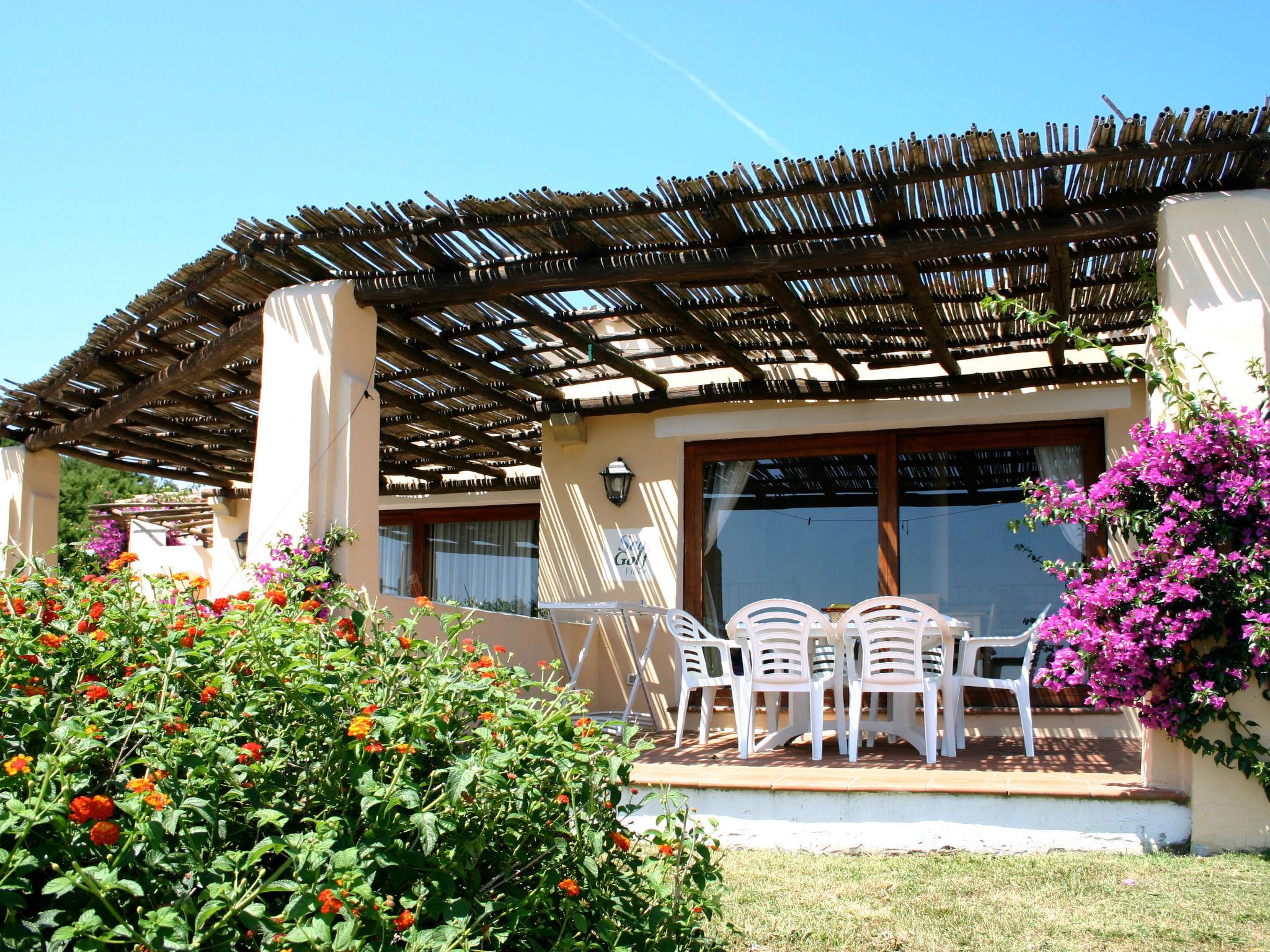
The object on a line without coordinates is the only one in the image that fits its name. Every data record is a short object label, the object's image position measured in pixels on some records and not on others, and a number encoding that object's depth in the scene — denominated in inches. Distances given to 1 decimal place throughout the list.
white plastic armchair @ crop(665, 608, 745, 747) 239.3
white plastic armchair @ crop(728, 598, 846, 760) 220.8
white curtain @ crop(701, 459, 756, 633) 313.3
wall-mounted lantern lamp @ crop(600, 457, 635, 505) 315.6
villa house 175.5
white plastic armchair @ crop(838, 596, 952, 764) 211.2
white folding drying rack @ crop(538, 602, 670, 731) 262.5
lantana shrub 66.9
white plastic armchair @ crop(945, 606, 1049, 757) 222.1
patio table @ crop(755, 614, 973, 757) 226.8
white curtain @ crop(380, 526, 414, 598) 443.2
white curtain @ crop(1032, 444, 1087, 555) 283.1
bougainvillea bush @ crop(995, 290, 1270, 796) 158.4
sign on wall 314.5
